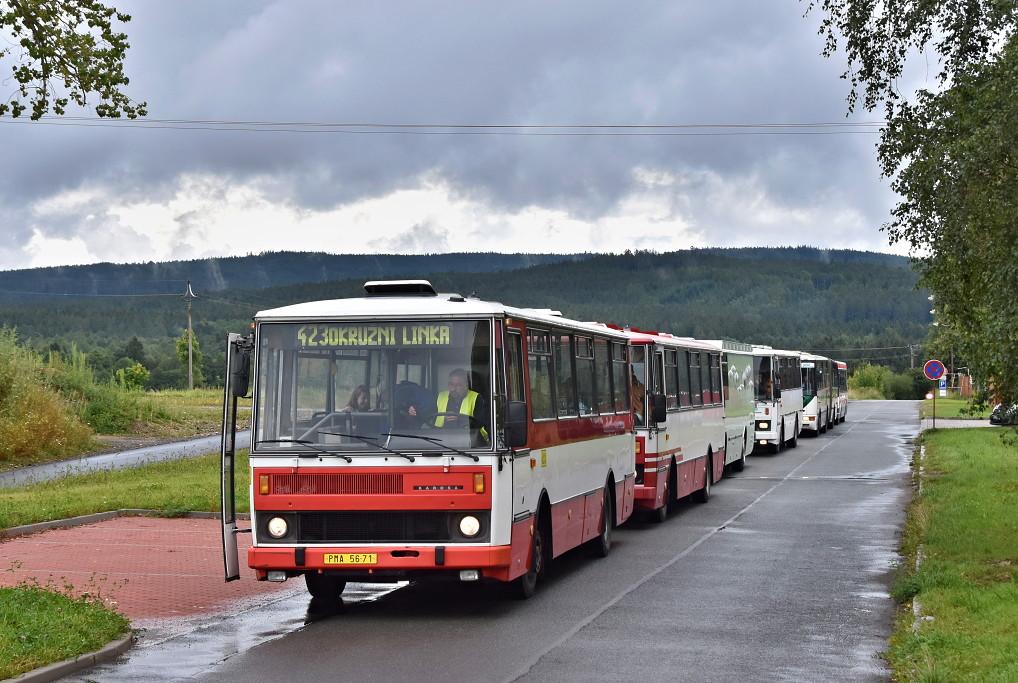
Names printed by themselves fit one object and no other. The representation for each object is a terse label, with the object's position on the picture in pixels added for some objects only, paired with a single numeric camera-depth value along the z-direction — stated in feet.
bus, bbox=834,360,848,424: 225.97
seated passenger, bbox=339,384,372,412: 41.88
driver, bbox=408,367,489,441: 41.55
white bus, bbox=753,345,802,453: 142.72
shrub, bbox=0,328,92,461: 131.34
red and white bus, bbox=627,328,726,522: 70.44
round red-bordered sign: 157.60
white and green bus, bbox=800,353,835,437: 181.98
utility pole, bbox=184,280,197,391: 349.82
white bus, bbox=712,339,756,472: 101.45
